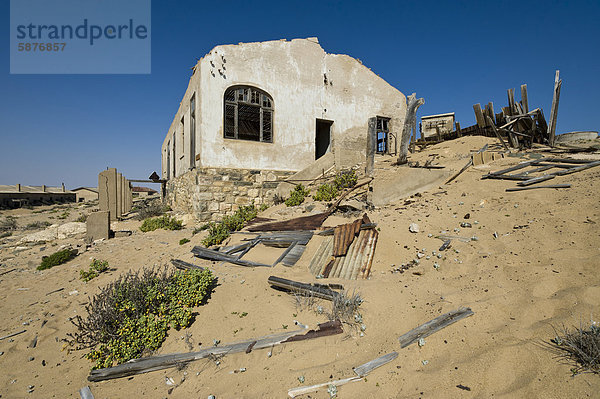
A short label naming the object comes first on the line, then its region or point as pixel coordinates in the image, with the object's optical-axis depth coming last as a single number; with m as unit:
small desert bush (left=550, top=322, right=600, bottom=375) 1.86
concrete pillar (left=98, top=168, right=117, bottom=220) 10.41
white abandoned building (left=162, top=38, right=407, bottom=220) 9.22
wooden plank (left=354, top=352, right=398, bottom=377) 2.30
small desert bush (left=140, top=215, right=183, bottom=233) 9.38
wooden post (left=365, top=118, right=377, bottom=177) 8.45
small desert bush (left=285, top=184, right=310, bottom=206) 8.84
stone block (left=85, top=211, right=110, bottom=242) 8.10
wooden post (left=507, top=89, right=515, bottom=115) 8.67
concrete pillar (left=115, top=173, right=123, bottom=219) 11.54
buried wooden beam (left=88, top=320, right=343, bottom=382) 2.72
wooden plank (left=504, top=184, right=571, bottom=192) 4.99
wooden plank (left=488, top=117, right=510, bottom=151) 9.11
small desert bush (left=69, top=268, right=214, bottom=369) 2.98
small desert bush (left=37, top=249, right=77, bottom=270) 6.04
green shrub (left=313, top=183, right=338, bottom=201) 8.04
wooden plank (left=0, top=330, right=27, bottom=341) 3.46
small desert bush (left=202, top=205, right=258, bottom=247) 6.68
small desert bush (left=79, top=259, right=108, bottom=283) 5.22
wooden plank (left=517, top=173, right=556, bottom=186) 5.54
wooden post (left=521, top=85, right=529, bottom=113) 8.45
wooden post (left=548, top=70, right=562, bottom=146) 8.11
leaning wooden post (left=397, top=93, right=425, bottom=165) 8.48
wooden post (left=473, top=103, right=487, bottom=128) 11.66
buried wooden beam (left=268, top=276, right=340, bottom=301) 3.50
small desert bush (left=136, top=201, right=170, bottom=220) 12.57
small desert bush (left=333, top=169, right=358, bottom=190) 8.34
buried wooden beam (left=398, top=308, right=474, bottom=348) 2.59
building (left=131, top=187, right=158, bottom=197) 42.52
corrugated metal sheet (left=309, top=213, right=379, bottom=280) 4.32
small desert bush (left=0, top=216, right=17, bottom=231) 12.03
